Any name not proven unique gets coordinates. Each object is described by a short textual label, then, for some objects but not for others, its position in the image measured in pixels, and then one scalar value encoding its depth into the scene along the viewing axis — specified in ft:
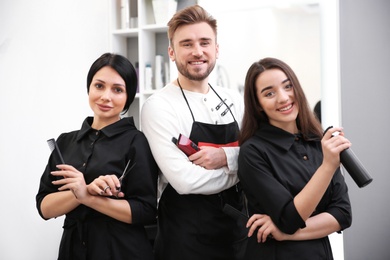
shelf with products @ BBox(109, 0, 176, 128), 11.53
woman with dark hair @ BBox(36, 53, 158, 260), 5.07
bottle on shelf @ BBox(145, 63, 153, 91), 11.51
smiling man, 5.63
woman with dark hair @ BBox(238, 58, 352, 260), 4.57
